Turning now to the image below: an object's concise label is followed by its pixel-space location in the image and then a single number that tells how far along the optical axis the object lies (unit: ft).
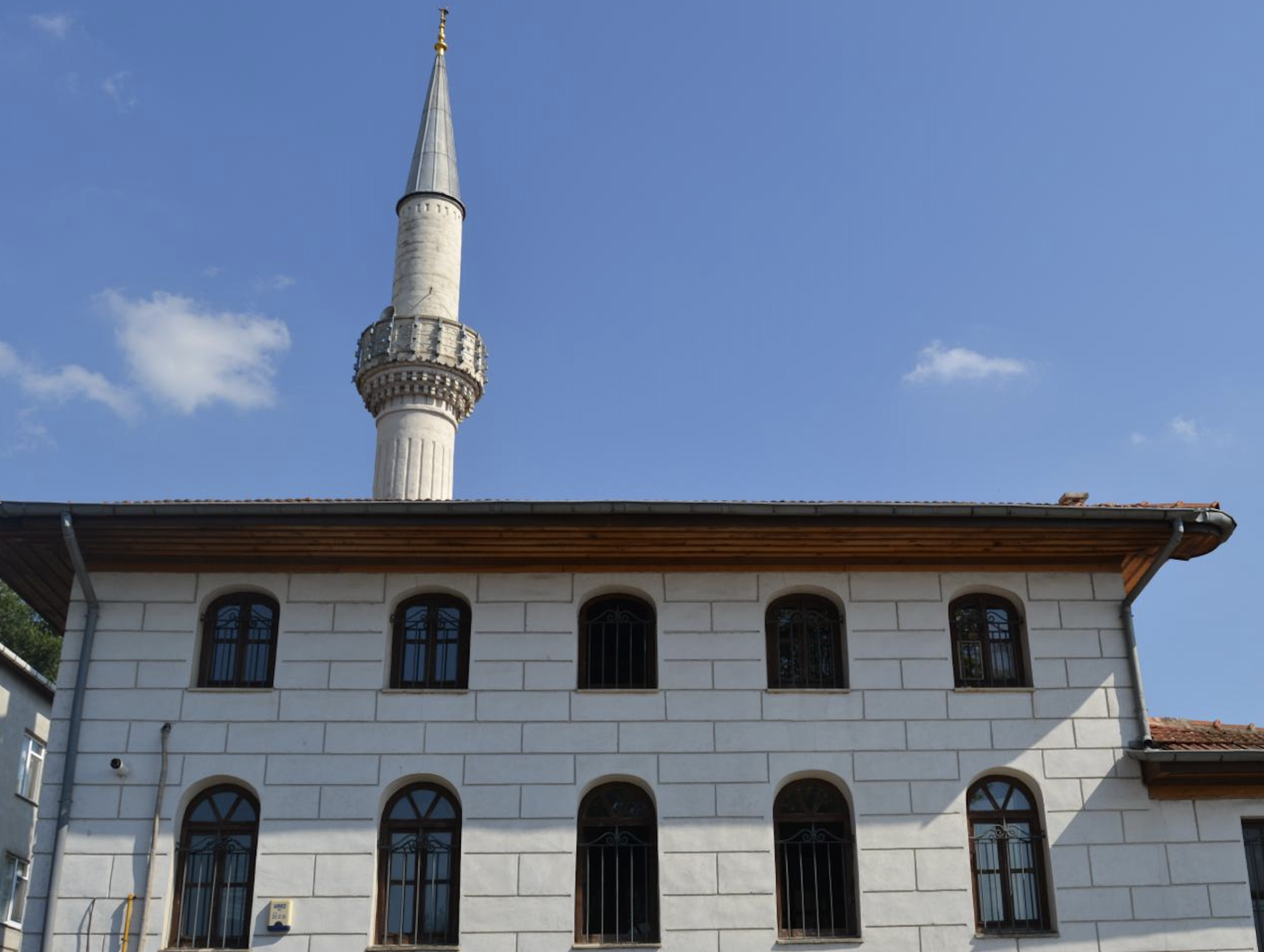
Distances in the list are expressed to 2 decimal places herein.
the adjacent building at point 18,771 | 86.48
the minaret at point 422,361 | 106.83
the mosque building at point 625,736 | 52.24
